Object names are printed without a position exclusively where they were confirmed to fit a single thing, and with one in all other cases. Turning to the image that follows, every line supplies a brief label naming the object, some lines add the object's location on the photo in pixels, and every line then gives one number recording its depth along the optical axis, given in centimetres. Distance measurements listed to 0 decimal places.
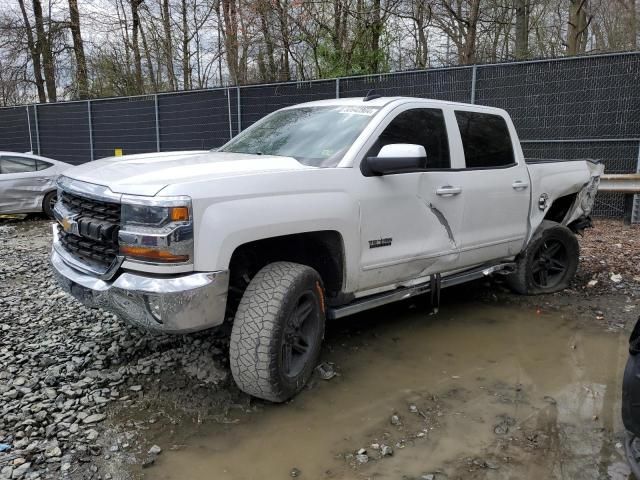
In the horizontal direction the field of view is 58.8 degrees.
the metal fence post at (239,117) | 1293
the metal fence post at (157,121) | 1458
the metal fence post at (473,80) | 993
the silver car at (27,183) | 1064
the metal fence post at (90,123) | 1626
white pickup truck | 315
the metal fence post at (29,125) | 1817
